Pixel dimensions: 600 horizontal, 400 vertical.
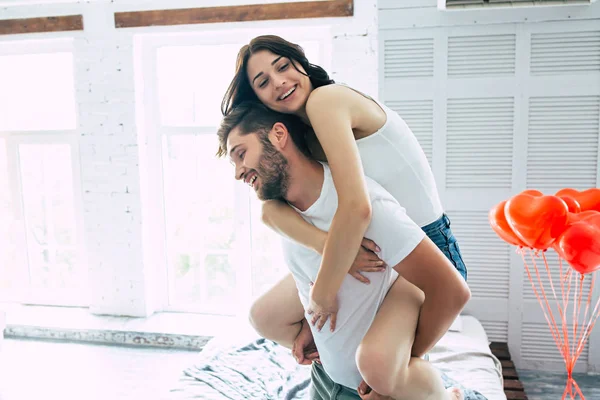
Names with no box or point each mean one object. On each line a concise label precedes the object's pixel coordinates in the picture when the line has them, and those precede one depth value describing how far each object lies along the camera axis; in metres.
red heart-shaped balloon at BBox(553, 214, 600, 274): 2.16
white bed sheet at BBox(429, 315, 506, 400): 2.65
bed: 2.63
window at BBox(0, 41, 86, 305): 4.45
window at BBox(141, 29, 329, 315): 4.20
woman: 1.19
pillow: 3.30
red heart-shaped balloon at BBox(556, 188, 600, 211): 2.50
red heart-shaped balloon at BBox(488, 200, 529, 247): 2.38
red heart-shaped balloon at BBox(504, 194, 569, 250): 2.22
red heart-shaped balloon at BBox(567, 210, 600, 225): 2.25
